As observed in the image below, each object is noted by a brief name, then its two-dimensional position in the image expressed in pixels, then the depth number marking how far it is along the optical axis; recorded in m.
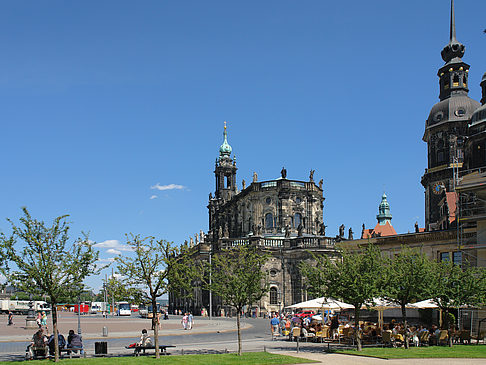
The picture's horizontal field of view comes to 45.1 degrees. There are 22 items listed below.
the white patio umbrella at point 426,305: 30.48
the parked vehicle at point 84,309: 98.44
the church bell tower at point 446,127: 64.56
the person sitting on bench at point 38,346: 22.00
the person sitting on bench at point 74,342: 23.70
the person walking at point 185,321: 43.47
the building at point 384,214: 131.71
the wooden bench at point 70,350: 22.72
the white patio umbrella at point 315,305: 32.89
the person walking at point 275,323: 35.28
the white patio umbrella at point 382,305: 30.35
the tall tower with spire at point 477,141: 45.09
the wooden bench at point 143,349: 23.67
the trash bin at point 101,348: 23.50
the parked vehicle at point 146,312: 72.90
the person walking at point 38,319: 46.44
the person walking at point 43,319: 47.22
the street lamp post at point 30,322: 48.47
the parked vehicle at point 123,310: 84.38
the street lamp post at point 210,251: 73.98
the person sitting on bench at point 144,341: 24.92
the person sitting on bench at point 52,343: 22.88
